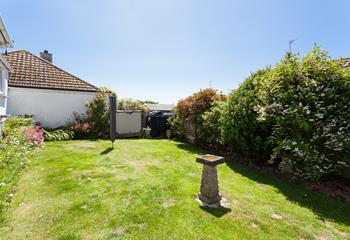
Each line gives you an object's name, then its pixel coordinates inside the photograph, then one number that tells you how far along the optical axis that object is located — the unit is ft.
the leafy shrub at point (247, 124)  20.68
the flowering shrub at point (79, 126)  36.24
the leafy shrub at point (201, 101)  33.42
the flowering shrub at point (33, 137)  25.28
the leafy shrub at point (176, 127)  38.86
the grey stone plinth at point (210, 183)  12.17
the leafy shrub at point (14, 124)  25.26
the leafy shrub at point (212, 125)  28.89
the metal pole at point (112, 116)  27.66
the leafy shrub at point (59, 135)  32.22
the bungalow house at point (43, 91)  36.01
